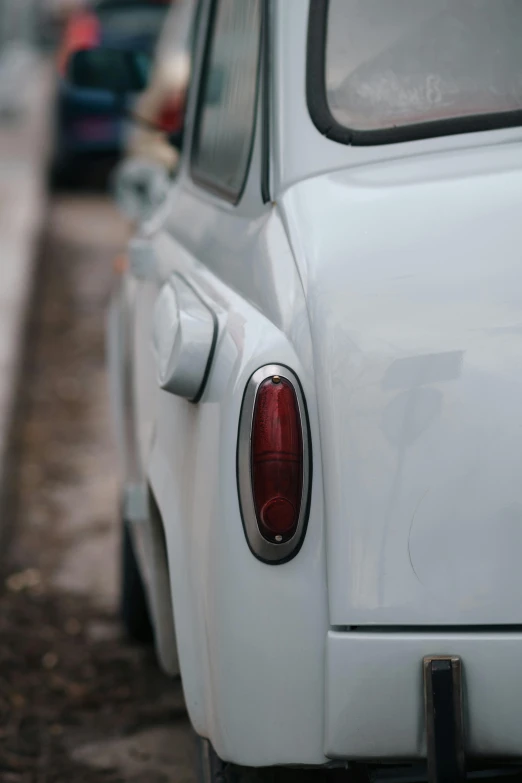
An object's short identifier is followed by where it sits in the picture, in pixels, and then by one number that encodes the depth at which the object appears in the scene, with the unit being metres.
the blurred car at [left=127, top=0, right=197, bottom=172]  13.38
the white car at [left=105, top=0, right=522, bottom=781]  3.15
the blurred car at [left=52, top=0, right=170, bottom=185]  19.25
